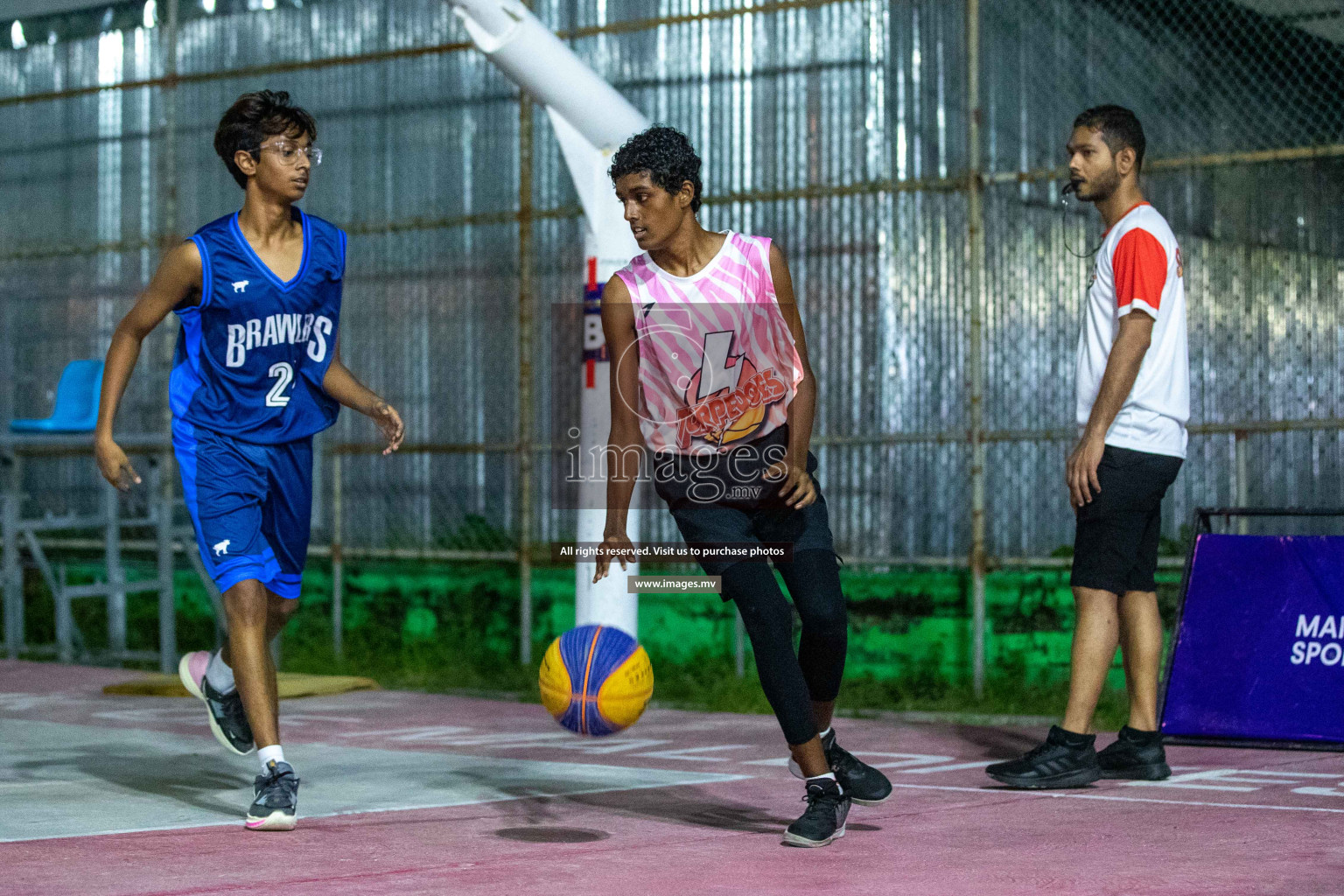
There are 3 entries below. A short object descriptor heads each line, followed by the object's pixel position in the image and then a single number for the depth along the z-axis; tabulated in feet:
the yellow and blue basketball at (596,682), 33.15
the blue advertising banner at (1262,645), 44.85
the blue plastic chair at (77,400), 72.48
